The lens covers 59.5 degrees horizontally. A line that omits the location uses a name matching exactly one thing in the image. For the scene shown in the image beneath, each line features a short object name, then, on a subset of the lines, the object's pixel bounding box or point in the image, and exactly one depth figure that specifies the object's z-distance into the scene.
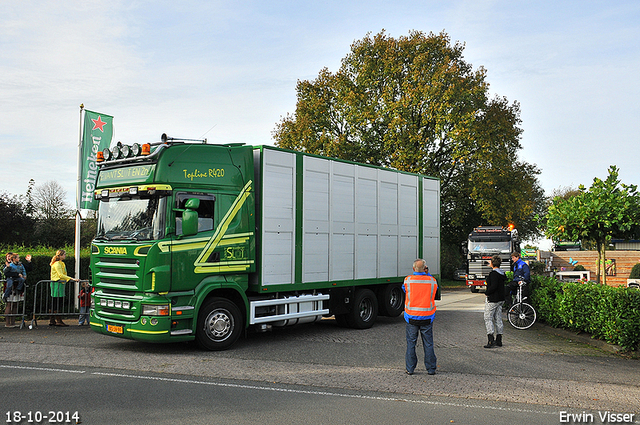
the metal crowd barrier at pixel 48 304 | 13.53
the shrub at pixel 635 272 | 25.98
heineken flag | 15.22
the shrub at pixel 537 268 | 23.81
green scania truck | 9.62
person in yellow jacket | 13.62
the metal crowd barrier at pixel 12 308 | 13.12
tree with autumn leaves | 29.58
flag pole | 14.90
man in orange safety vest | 8.38
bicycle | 13.54
